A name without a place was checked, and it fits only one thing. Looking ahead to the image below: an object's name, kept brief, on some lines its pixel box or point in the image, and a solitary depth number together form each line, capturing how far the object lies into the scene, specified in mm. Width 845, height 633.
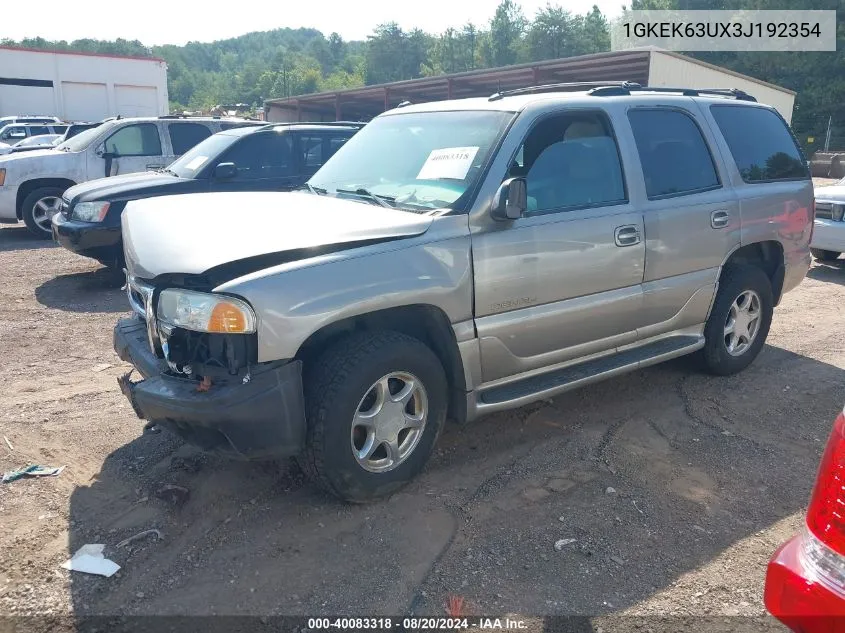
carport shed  21156
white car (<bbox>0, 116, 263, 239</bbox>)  10250
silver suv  3029
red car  1735
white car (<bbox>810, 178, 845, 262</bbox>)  8938
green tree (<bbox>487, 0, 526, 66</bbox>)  85831
